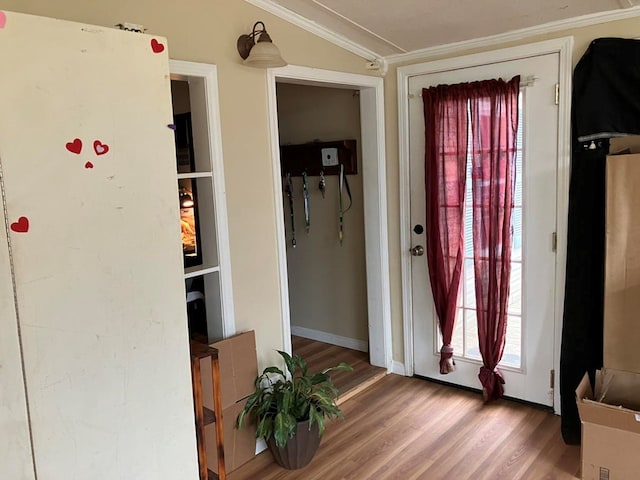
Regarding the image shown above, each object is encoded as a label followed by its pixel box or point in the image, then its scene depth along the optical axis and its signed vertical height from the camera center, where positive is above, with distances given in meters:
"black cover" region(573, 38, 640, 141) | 2.49 +0.40
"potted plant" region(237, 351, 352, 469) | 2.54 -1.10
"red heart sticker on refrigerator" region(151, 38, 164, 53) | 1.60 +0.44
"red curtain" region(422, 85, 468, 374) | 3.12 -0.08
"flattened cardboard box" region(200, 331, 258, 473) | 2.46 -0.97
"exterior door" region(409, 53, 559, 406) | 2.86 -0.38
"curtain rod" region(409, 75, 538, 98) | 2.86 +0.51
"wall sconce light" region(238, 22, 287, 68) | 2.38 +0.63
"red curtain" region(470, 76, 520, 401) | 2.95 -0.17
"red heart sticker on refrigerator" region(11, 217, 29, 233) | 1.34 -0.07
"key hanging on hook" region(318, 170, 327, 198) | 4.08 +0.01
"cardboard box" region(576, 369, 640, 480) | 2.20 -1.12
